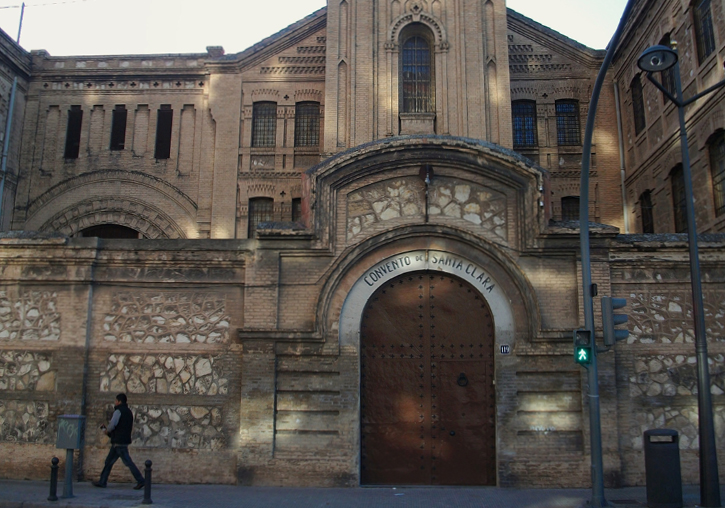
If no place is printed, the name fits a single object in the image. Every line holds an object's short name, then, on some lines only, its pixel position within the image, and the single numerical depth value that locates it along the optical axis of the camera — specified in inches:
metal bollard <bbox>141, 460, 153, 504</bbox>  385.7
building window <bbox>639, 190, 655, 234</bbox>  867.2
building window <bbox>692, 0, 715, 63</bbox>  692.7
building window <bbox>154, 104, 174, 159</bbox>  991.0
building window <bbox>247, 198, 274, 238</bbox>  941.8
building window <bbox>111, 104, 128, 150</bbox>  999.6
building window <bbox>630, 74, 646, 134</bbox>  893.5
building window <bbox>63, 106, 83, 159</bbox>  1000.2
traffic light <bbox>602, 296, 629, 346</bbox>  401.1
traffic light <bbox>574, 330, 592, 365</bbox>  400.8
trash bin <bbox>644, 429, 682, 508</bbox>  385.4
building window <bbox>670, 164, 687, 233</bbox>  776.9
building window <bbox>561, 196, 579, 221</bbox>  957.2
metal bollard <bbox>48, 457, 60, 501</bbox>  390.6
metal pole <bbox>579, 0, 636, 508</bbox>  383.9
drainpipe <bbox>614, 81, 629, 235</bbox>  933.8
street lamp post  385.7
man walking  425.7
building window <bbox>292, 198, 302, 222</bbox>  941.2
